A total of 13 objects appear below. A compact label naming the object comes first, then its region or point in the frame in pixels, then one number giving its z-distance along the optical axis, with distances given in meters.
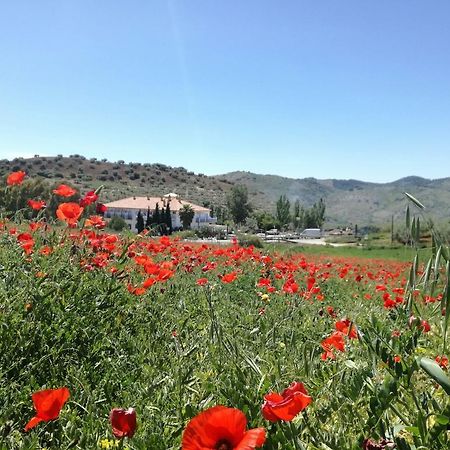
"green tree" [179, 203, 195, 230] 65.81
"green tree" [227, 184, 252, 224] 80.56
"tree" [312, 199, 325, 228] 95.48
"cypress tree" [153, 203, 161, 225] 55.95
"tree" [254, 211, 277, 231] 68.88
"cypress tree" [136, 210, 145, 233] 54.83
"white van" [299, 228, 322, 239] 82.05
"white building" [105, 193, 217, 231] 73.94
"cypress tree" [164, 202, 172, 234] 56.97
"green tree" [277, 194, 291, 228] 82.81
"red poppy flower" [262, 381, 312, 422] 1.22
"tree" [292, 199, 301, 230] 92.72
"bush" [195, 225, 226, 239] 33.35
